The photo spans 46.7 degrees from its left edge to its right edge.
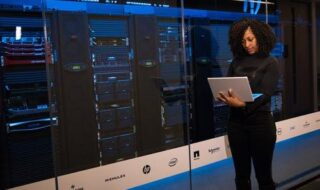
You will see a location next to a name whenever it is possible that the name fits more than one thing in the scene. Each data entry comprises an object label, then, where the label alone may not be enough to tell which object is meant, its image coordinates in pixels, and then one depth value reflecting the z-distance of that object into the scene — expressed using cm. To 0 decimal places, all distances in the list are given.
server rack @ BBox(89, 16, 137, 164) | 246
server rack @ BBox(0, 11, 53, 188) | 209
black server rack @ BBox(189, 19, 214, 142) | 308
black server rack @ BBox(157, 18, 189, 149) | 286
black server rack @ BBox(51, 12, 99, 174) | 227
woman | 245
